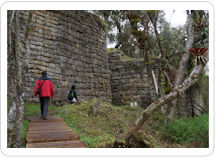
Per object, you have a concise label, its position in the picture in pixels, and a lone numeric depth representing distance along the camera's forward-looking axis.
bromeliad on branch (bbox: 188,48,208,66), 6.64
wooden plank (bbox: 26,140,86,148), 4.19
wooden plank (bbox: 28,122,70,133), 5.15
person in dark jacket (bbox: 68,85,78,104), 8.38
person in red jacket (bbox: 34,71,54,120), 6.03
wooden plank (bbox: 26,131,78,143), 4.49
